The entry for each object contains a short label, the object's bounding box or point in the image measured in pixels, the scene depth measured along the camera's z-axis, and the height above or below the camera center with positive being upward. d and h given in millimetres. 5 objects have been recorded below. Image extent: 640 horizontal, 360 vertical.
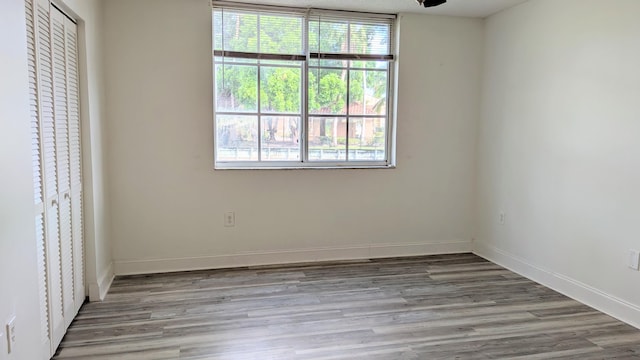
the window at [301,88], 3672 +518
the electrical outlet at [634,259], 2691 -695
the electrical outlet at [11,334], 1613 -742
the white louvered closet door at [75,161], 2602 -121
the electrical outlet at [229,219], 3723 -655
